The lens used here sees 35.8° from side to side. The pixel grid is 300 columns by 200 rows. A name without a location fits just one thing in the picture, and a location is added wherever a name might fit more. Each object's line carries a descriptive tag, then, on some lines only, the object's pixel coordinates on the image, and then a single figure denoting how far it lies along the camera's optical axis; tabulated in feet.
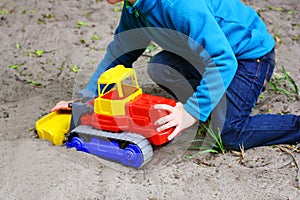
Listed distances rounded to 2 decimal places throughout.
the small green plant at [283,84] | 7.98
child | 5.94
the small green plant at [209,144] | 6.54
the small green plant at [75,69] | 9.21
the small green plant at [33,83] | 8.71
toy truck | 5.98
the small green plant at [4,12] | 11.35
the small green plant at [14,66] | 9.21
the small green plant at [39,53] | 9.71
